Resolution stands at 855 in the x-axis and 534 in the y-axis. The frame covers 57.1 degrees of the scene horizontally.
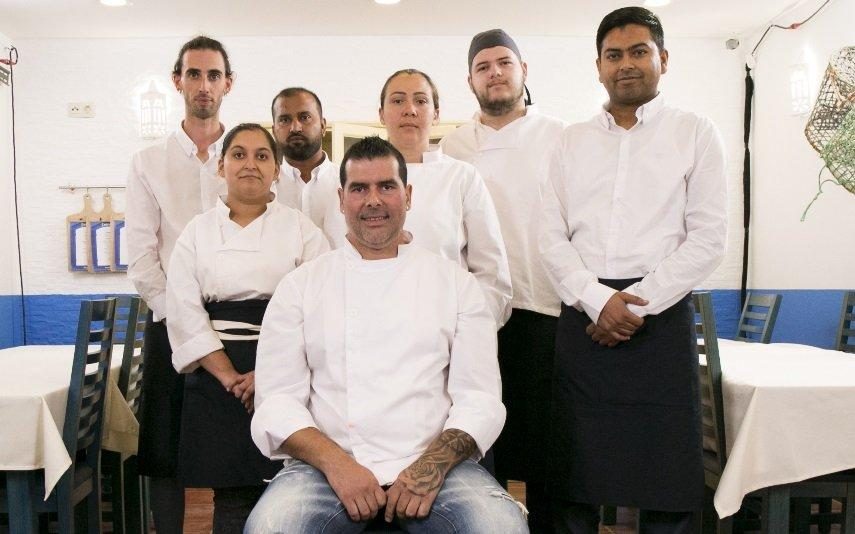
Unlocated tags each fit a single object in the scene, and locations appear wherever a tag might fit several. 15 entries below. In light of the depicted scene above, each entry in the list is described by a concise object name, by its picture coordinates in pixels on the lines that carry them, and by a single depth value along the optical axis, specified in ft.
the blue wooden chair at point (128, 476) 9.56
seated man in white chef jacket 5.37
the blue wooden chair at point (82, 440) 7.76
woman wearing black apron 6.73
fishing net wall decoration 14.35
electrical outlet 19.90
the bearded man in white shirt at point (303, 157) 8.28
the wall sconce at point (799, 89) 16.66
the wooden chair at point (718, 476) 7.73
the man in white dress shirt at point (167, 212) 7.71
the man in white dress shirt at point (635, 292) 6.61
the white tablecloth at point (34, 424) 7.59
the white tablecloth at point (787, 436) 7.60
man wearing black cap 7.98
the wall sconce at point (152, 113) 18.92
